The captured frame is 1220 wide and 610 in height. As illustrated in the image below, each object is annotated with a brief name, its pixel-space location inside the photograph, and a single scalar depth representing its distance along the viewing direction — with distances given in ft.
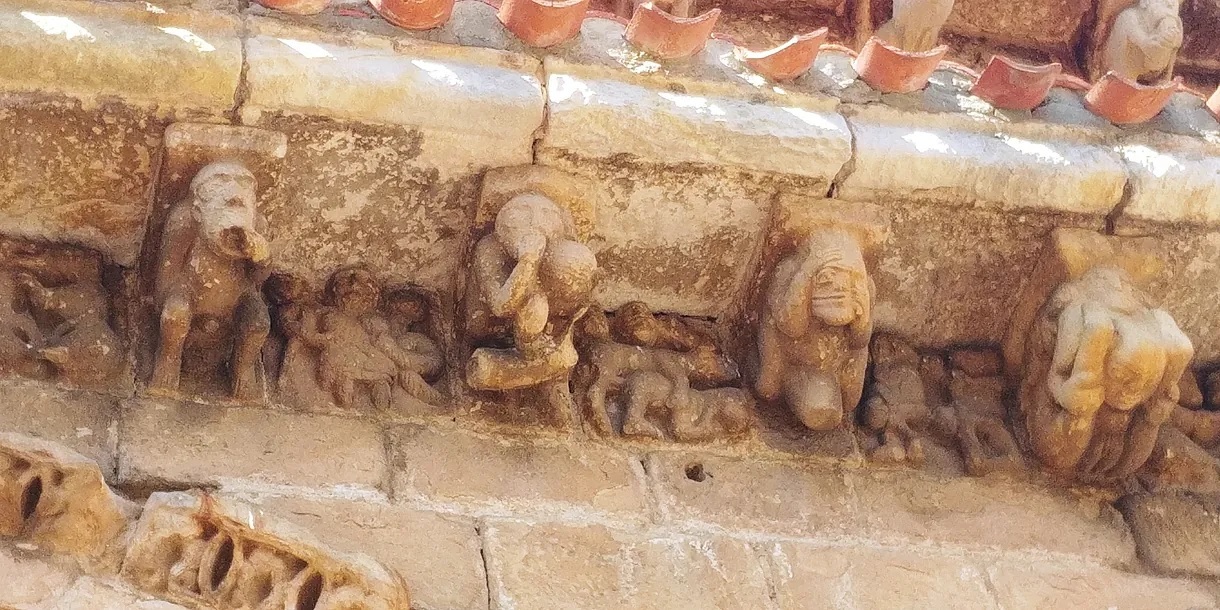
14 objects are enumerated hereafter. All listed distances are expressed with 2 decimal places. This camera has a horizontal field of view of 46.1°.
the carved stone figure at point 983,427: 12.52
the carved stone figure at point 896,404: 12.38
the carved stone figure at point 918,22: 13.61
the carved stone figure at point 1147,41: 14.28
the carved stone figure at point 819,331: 11.78
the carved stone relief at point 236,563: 9.40
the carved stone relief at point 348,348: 11.40
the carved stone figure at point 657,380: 11.99
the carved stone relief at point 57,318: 10.68
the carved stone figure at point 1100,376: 11.79
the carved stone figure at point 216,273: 10.53
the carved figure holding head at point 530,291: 10.99
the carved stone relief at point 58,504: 9.37
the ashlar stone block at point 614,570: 10.52
